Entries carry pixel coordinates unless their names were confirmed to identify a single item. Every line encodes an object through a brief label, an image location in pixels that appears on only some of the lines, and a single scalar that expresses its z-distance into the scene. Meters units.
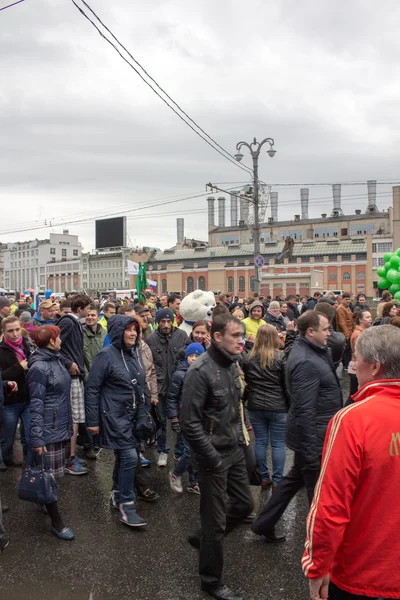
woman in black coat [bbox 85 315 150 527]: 4.73
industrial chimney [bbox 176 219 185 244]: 111.75
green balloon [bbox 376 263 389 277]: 18.86
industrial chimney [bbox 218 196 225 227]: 110.44
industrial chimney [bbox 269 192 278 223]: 104.56
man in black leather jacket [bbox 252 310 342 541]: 4.05
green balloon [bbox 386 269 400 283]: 17.23
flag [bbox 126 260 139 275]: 18.64
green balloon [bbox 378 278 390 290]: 18.46
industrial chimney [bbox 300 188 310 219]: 104.19
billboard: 70.19
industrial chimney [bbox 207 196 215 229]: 110.38
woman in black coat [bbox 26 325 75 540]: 4.64
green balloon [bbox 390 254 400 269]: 17.79
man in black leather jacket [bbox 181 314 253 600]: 3.57
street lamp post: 19.48
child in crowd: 5.56
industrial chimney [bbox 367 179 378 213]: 96.78
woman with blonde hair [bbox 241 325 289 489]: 5.39
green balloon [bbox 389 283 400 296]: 16.92
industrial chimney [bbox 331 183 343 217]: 98.62
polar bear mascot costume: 6.98
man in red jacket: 2.07
